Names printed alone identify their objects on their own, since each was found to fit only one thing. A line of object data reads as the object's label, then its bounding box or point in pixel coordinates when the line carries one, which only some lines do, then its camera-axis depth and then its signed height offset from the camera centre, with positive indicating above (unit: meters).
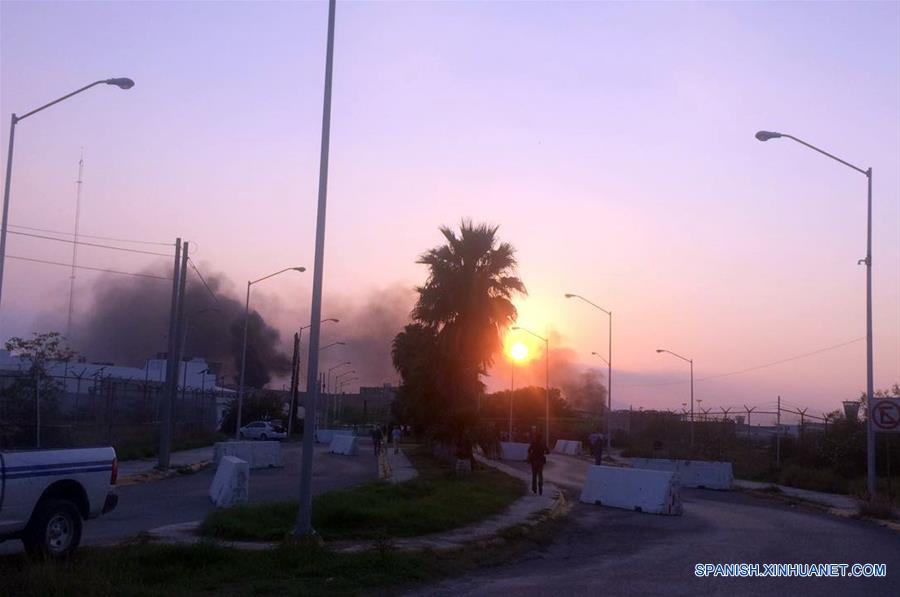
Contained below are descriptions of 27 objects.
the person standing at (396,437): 59.03 -2.43
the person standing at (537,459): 27.88 -1.61
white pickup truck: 11.81 -1.41
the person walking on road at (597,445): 43.15 -1.79
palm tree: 37.53 +3.69
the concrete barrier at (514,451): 59.00 -2.96
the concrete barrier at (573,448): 65.75 -2.92
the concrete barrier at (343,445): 56.66 -2.86
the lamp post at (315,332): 14.45 +0.97
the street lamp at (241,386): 49.09 +0.29
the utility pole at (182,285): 36.06 +3.91
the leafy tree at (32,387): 30.75 -0.09
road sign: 23.69 +0.03
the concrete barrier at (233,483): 21.12 -1.98
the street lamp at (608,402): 55.86 +0.20
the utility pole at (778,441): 43.34 -1.30
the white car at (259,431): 73.88 -2.89
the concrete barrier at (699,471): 36.41 -2.32
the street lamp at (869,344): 25.59 +1.92
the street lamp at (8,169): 22.55 +4.92
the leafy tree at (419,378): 40.03 +0.89
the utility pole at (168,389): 34.81 +0.00
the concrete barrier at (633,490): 23.77 -2.09
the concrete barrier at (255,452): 37.14 -2.33
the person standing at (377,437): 54.73 -2.27
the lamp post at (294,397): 71.09 -0.25
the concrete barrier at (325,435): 78.17 -3.24
